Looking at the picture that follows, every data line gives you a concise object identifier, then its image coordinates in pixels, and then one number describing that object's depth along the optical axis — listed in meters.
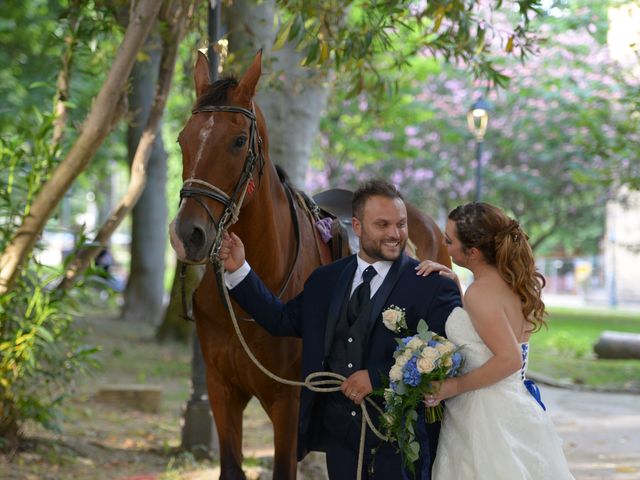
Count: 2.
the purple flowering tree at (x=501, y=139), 21.38
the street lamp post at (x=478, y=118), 15.52
